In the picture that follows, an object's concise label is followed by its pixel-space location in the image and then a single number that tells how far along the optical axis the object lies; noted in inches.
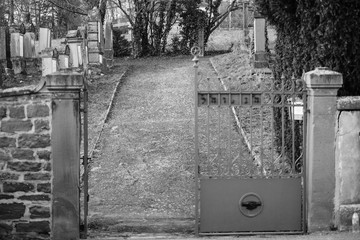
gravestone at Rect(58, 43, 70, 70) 673.6
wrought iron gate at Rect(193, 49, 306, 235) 297.9
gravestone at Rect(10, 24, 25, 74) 784.3
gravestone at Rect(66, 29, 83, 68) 707.4
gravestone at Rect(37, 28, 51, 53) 839.7
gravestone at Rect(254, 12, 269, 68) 677.9
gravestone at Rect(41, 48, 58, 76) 650.8
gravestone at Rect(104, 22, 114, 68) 909.8
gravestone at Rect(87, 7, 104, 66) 807.7
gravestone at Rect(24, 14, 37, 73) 826.2
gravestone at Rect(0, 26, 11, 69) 770.4
